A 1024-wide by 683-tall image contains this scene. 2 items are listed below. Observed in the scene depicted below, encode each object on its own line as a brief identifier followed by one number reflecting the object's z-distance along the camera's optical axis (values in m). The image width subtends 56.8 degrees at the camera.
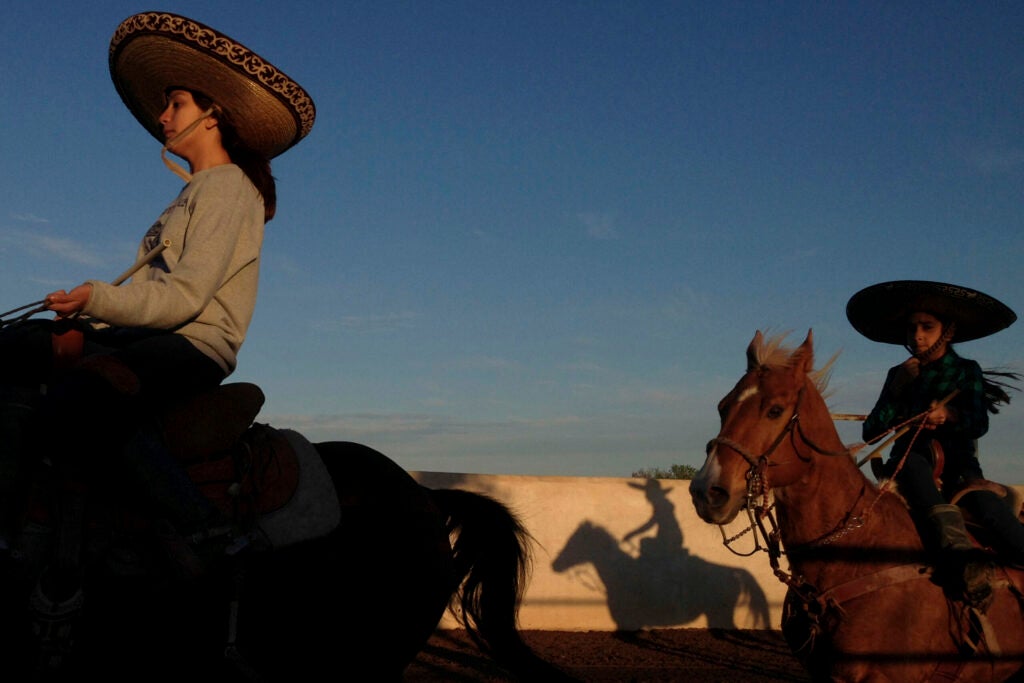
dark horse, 3.30
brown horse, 4.62
